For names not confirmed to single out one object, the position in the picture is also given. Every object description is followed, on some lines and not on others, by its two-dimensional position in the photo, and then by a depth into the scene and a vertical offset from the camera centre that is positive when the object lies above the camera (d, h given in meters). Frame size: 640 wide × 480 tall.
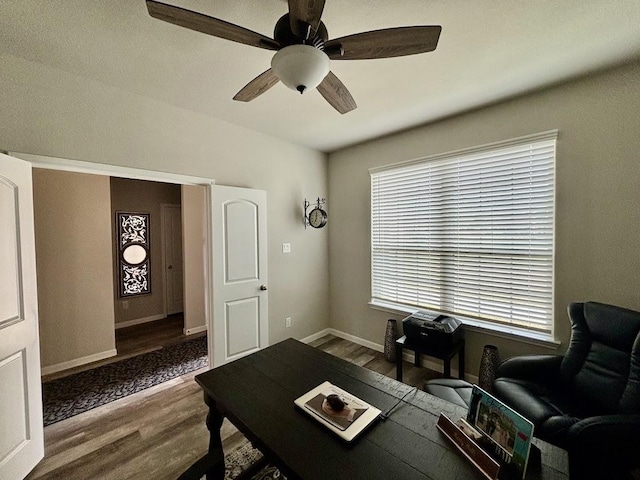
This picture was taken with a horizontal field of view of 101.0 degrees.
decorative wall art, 4.38 -0.32
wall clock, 3.56 +0.21
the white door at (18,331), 1.54 -0.58
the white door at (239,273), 2.69 -0.43
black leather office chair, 1.28 -1.00
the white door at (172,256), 4.92 -0.42
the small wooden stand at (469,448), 0.87 -0.79
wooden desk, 0.93 -0.84
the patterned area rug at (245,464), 1.62 -1.49
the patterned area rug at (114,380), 2.33 -1.50
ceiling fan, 1.07 +0.87
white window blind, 2.28 -0.02
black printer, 2.39 -0.92
